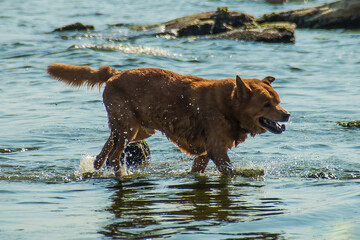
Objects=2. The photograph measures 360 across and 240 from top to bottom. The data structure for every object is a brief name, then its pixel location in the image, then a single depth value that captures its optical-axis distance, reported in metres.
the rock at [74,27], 25.06
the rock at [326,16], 23.38
